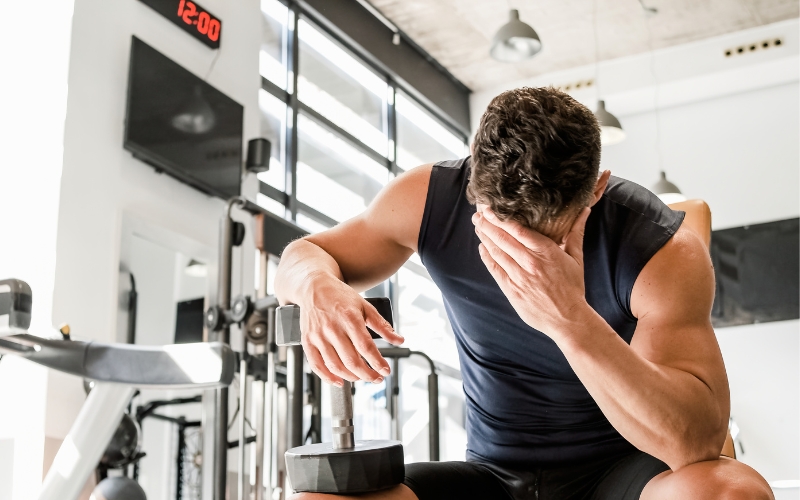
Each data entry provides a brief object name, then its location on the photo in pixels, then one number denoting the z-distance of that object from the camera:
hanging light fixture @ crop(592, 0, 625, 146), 6.03
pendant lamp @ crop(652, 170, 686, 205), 6.34
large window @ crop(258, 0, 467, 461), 6.04
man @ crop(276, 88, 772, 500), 1.11
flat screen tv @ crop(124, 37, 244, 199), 4.47
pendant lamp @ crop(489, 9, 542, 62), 5.40
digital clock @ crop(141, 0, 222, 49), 4.88
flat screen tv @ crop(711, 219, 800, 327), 7.46
